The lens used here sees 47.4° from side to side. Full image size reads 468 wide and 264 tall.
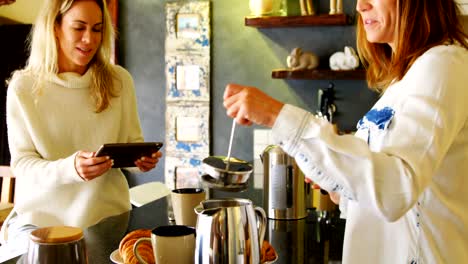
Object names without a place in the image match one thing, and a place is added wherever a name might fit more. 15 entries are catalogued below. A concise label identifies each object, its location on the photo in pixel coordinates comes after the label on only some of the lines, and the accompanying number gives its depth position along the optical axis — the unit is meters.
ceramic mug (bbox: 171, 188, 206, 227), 1.36
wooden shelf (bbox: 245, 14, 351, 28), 3.11
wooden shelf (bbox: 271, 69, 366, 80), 3.09
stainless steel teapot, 0.96
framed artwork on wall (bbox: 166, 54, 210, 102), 3.50
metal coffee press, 1.63
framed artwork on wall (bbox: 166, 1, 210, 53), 3.46
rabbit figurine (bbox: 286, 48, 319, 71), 3.18
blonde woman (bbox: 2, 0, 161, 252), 1.89
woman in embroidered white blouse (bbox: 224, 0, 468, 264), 0.87
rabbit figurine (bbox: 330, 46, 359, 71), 3.10
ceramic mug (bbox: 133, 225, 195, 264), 0.99
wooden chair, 2.48
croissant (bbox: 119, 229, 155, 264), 1.05
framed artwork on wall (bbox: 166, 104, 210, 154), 3.52
